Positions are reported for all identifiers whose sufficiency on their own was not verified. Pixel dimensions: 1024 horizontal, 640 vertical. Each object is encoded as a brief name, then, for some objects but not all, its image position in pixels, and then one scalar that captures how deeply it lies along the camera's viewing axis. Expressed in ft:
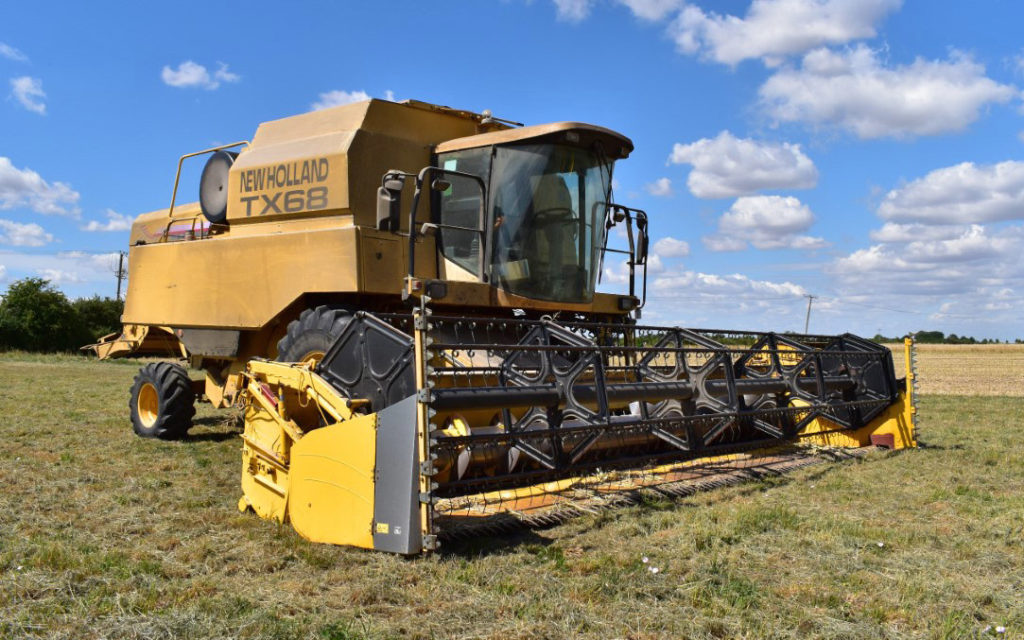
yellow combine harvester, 13.89
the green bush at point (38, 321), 106.22
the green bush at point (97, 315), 110.32
